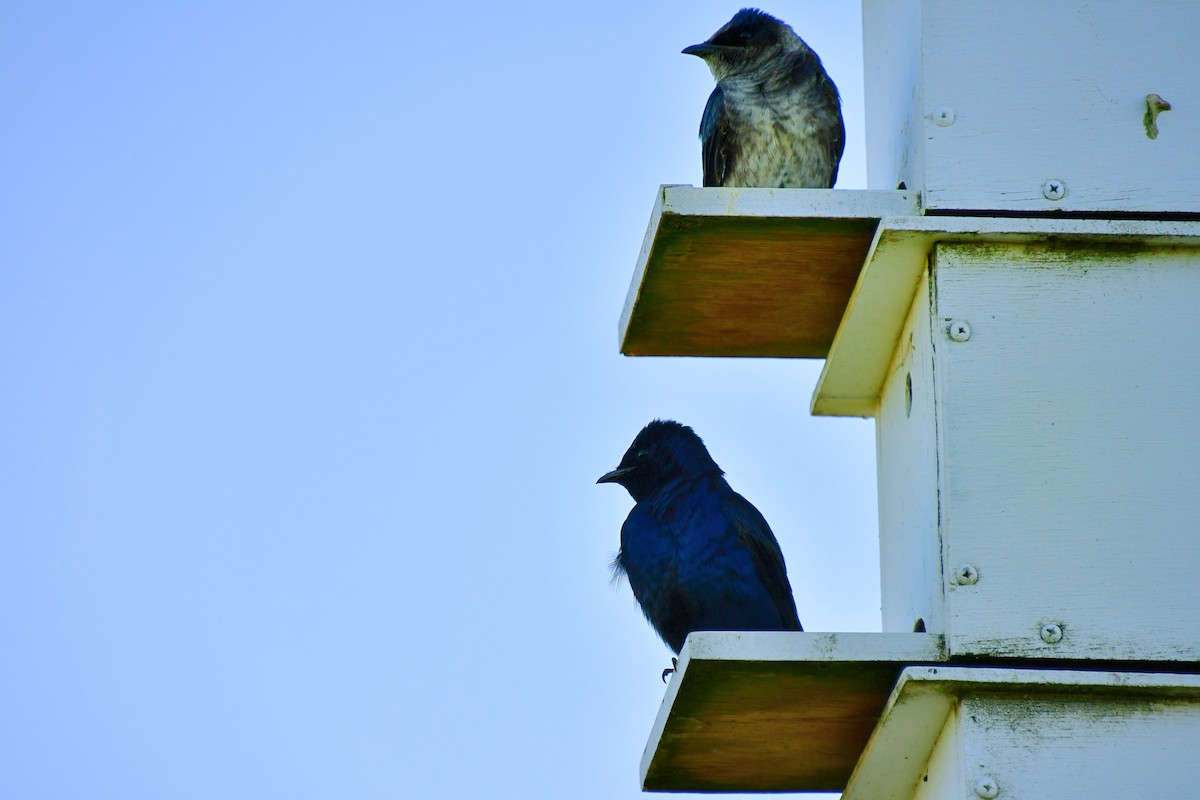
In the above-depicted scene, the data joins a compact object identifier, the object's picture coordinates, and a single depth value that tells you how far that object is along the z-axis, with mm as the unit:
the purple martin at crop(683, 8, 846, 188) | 12547
